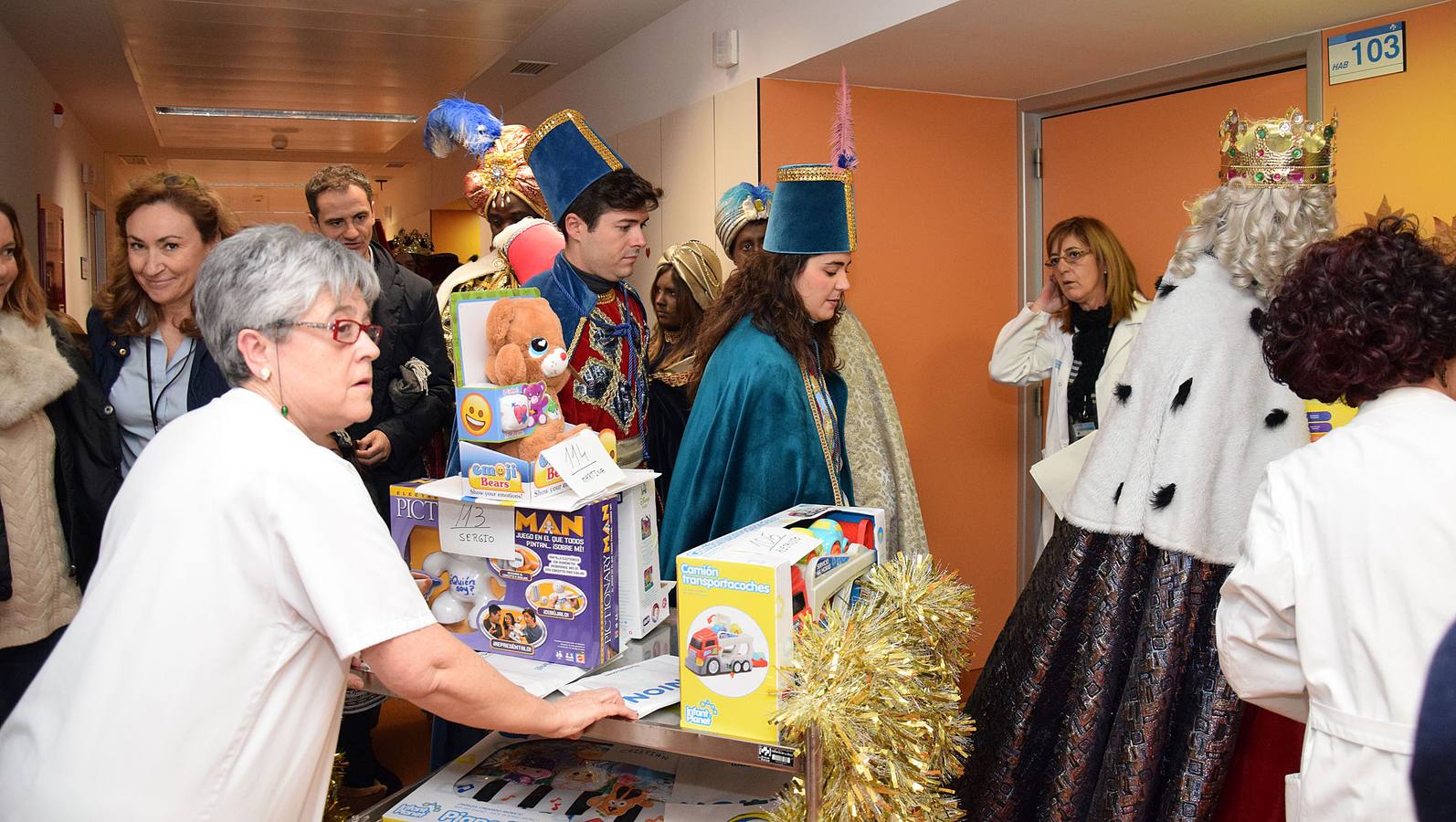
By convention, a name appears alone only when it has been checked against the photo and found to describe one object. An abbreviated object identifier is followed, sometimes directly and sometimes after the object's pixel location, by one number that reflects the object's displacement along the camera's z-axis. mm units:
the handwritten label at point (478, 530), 1809
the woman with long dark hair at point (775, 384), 2234
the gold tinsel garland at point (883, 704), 1508
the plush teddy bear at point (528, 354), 1781
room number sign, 2955
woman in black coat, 2287
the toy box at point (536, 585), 1777
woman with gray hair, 1298
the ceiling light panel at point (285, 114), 7223
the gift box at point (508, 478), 1738
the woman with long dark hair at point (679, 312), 3402
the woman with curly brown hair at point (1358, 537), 1348
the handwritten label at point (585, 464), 1731
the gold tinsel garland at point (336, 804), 2000
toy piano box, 1870
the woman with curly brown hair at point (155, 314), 2400
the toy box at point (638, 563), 1853
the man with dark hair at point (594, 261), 2660
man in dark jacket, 2945
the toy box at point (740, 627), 1571
